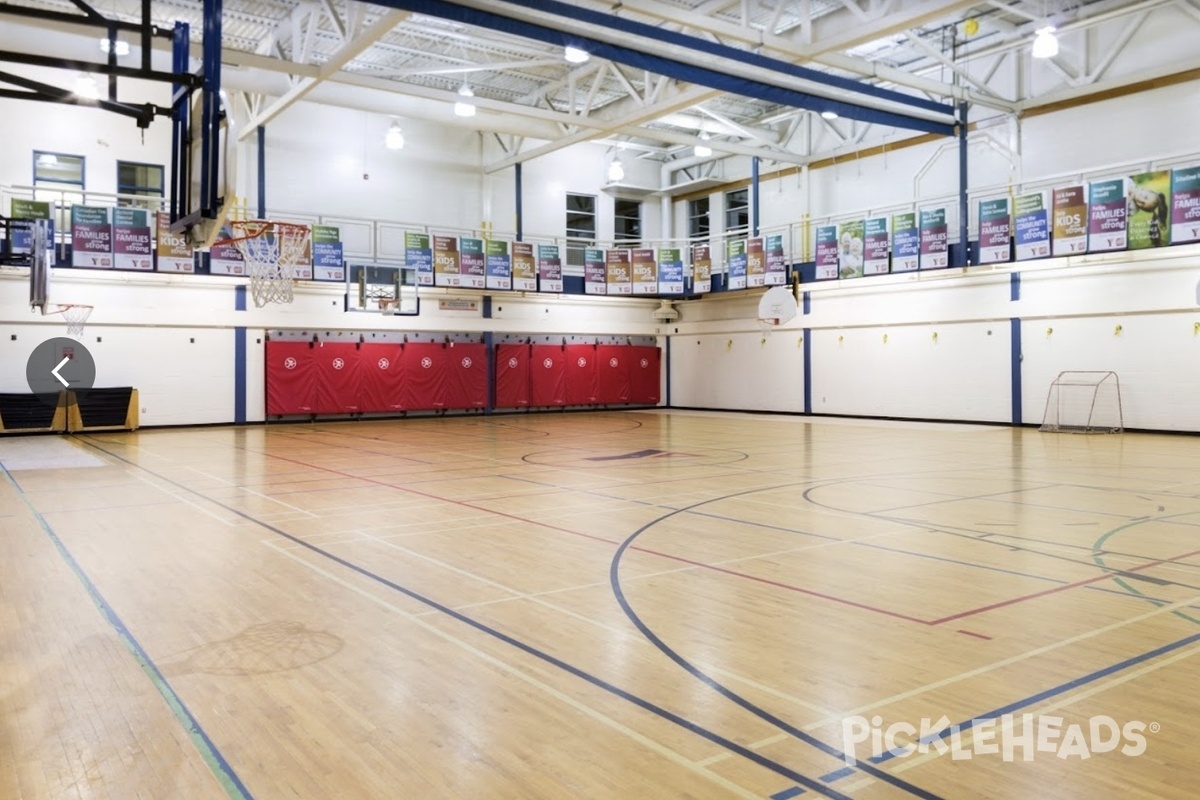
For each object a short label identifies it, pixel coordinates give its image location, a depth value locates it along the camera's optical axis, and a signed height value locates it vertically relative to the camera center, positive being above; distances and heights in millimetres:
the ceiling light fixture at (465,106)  20469 +6679
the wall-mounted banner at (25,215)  19203 +4000
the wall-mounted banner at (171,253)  20344 +3293
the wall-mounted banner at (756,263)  25047 +3693
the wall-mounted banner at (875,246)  22125 +3675
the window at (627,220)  31609 +6226
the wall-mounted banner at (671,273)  27375 +3728
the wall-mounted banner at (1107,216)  18188 +3633
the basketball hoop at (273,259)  19438 +3058
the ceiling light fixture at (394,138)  23672 +6803
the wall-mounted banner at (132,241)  20125 +3522
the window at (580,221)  30078 +5940
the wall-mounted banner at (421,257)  24062 +3753
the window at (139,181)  22359 +5417
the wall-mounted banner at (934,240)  21141 +3651
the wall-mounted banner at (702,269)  26781 +3774
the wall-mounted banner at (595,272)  27094 +3740
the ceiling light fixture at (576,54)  15688 +6078
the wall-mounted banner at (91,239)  19797 +3515
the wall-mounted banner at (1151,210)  17703 +3661
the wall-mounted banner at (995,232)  20078 +3654
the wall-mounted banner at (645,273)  27203 +3706
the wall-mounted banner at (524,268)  25719 +3676
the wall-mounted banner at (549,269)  26156 +3696
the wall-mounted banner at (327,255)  22750 +3602
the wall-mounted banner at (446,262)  24328 +3649
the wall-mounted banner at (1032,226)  19328 +3662
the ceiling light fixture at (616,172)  26609 +6657
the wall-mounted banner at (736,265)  25547 +3733
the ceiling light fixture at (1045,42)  14828 +5830
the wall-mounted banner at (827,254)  23438 +3710
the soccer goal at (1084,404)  19891 -224
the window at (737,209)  29312 +6108
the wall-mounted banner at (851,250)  22797 +3717
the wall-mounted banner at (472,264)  24781 +3651
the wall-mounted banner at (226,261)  21406 +3272
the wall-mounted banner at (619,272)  27203 +3745
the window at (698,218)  31234 +6206
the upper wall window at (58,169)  21312 +5486
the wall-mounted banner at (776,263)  24766 +3660
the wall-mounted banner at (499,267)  25266 +3656
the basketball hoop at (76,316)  20516 +1870
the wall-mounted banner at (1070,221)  18688 +3633
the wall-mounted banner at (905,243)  21578 +3663
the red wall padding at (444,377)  24125 +581
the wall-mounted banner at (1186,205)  17203 +3640
